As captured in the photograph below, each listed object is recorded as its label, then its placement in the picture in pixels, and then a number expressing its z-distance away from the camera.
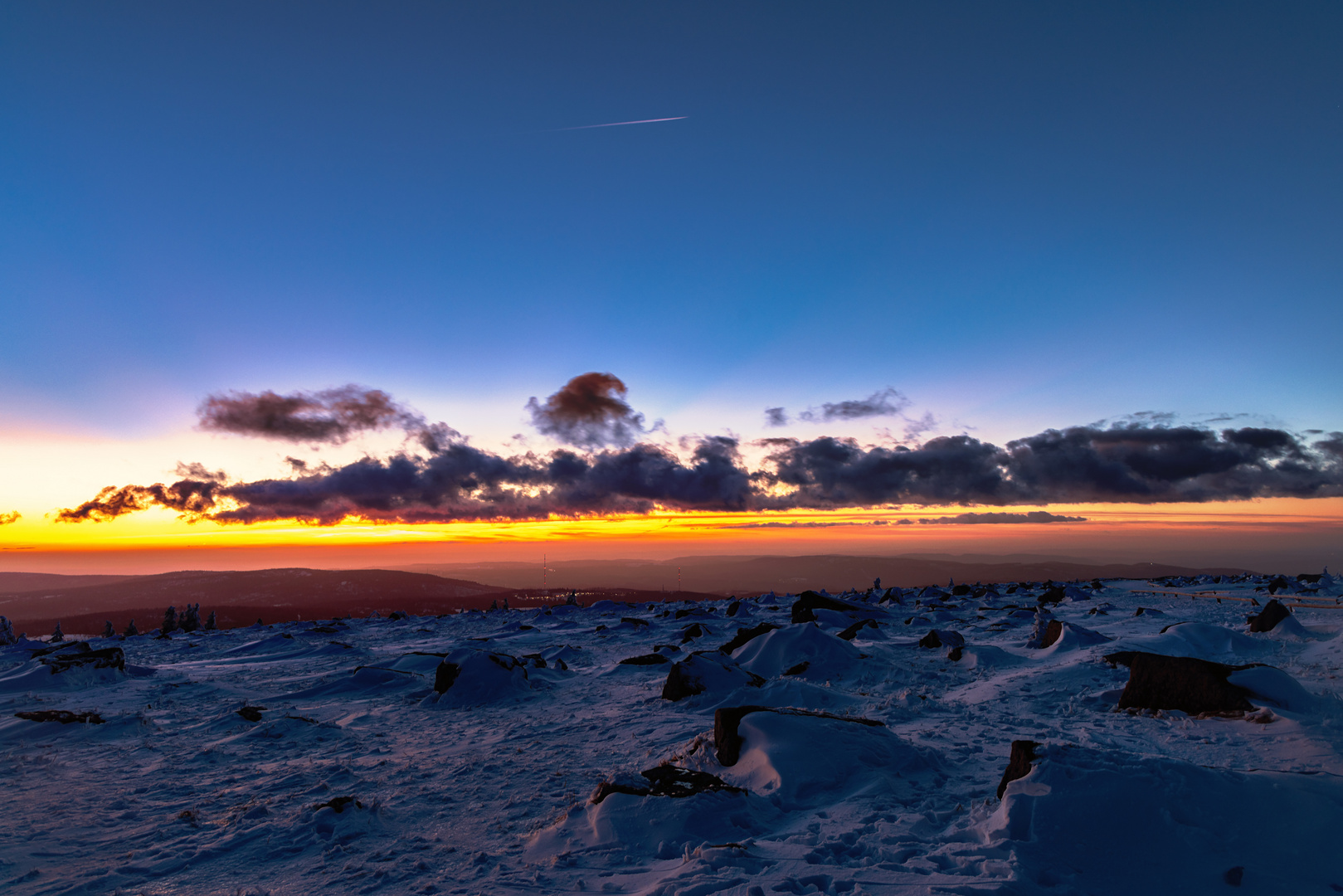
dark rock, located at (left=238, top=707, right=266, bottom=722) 15.25
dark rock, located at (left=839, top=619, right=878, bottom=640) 26.02
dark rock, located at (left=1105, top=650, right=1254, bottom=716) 12.56
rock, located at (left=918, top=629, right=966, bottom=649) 23.47
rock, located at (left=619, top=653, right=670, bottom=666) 22.30
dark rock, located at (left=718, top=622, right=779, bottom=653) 23.00
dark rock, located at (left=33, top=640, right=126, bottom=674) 19.83
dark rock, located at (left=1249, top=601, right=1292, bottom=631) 21.44
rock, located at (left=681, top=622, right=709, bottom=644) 30.23
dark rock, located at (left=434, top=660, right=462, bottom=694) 18.23
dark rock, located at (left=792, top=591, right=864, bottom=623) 33.34
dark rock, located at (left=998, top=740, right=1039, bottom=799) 8.02
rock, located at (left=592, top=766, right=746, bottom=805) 8.81
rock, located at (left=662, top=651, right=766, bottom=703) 16.55
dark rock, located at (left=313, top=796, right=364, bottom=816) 9.41
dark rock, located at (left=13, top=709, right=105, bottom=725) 14.23
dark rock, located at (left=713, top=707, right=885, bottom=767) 10.72
